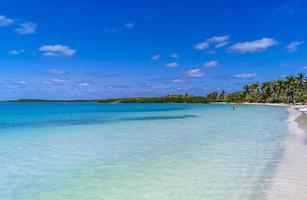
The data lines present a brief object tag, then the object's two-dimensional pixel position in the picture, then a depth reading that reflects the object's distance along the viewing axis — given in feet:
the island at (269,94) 343.05
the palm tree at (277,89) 378.12
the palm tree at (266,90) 409.49
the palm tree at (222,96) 543.59
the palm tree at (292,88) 339.98
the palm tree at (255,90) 442.50
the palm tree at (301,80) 343.05
